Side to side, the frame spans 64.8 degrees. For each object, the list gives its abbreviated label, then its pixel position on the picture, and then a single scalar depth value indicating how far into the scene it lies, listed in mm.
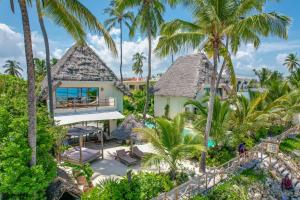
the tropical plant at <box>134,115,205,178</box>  11412
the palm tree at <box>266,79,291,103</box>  24953
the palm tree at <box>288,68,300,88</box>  30358
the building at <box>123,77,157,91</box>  50938
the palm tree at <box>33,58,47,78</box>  45241
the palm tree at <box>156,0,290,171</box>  10734
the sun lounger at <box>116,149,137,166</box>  14739
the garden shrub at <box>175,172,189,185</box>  11945
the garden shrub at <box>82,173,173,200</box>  9555
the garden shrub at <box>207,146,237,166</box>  15144
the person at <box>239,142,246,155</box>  15730
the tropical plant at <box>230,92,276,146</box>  16703
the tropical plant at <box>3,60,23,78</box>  54062
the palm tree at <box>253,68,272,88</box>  51469
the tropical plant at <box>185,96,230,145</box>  15477
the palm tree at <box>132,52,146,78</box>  64350
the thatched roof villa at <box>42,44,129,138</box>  18062
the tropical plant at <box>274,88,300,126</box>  21928
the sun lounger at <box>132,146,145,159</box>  15562
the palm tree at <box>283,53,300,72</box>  54609
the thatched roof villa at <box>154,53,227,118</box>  25766
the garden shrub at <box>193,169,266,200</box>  11141
